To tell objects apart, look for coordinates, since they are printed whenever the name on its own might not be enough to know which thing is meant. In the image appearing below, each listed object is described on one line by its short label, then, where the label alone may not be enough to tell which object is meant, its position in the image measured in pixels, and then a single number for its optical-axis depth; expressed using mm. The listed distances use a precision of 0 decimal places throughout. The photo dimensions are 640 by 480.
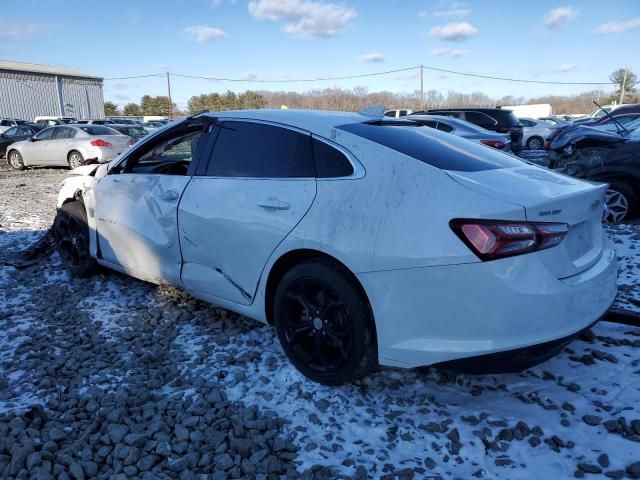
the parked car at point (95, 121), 25617
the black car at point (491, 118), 14867
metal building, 37844
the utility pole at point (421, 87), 47353
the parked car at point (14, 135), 19795
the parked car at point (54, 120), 26564
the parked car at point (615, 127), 7707
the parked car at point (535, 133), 22234
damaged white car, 2279
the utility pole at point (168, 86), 57562
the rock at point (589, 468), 2195
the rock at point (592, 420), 2502
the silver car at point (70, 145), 14938
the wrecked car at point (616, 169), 6219
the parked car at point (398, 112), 26281
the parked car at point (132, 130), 17400
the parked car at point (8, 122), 24677
